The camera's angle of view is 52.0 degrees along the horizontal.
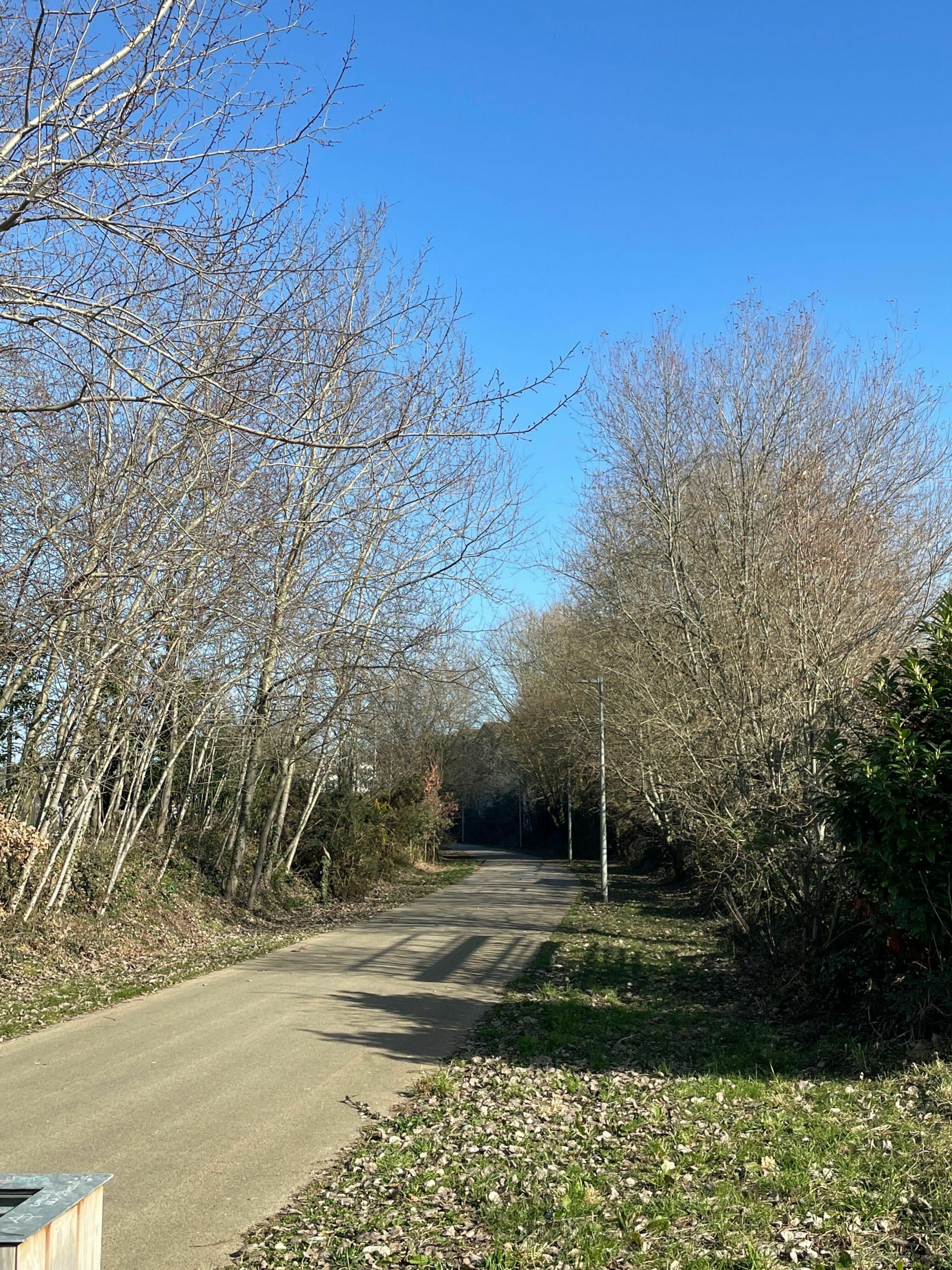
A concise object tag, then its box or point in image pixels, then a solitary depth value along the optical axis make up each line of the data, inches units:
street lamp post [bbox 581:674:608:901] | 927.0
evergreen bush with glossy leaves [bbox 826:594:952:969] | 301.1
